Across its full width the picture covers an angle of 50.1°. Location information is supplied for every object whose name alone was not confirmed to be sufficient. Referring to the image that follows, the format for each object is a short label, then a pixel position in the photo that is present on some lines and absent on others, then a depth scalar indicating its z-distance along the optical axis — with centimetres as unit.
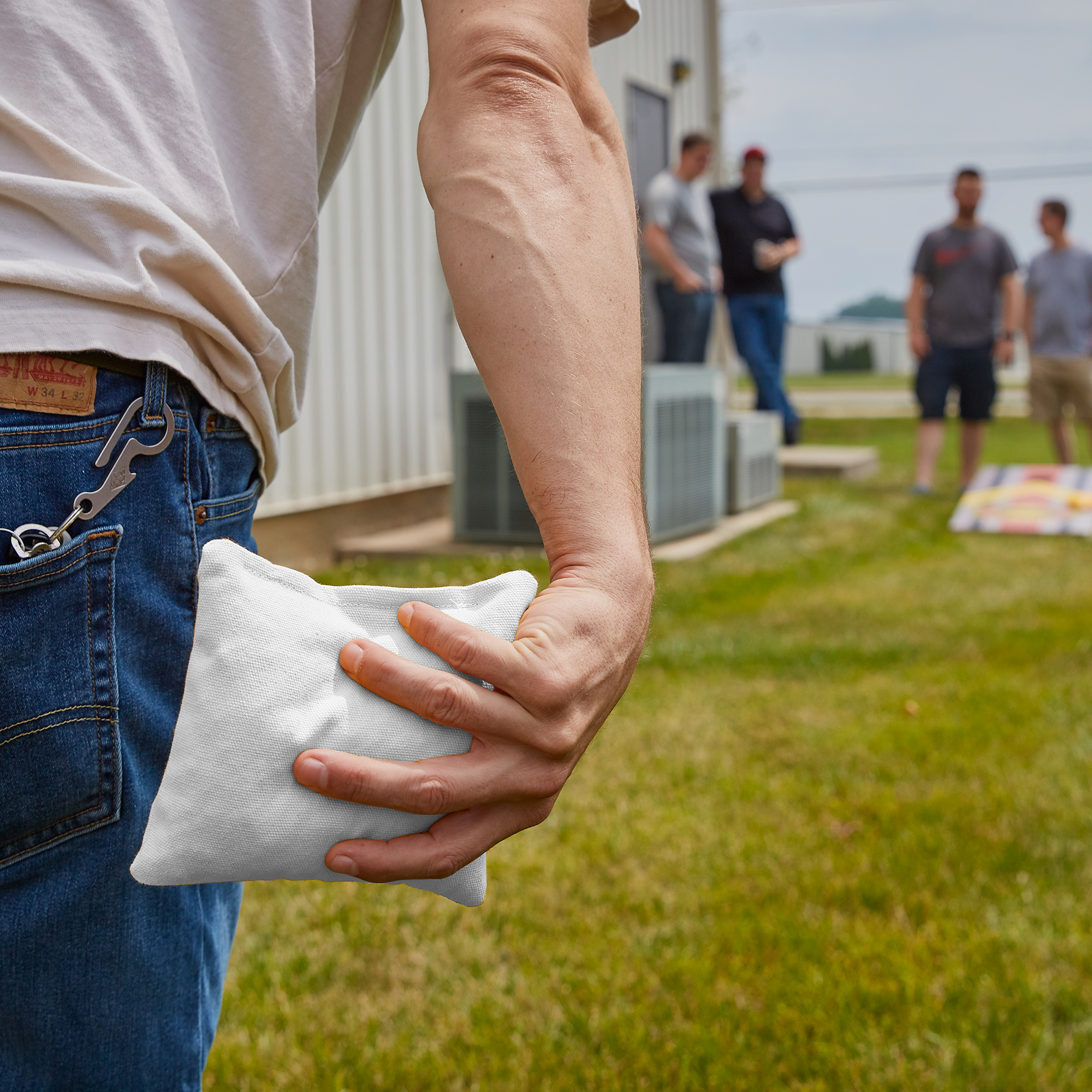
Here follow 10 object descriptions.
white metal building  572
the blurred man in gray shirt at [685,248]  763
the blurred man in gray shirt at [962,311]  794
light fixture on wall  991
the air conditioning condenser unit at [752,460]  740
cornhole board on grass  687
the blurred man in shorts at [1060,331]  875
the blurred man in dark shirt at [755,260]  859
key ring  73
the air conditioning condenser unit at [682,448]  607
